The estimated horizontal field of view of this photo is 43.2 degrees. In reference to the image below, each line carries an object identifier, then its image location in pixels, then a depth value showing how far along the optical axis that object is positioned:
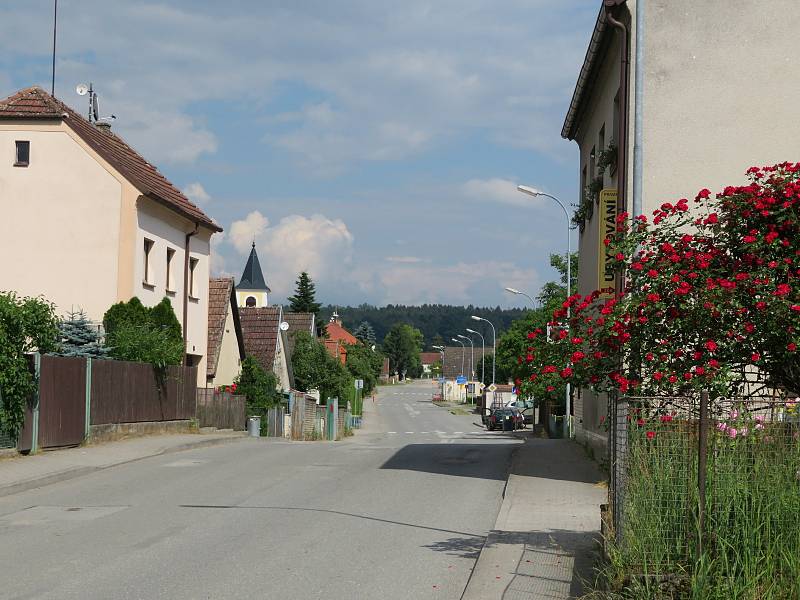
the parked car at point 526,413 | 62.15
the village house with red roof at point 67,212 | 29.48
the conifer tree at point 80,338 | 23.89
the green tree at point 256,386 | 38.92
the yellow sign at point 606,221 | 17.42
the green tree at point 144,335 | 25.38
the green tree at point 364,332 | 177.75
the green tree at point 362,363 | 81.69
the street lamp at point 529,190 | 32.66
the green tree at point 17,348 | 17.06
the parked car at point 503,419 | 57.53
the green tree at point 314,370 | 52.06
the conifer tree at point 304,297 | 103.88
